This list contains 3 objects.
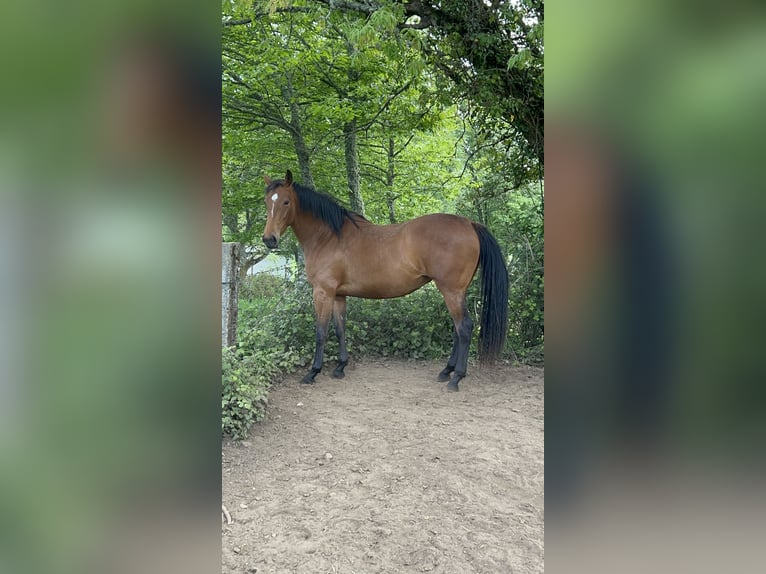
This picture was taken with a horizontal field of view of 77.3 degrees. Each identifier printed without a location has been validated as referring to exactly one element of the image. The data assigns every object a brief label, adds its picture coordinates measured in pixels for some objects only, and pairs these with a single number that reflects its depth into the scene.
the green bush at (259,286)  6.74
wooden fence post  4.23
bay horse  4.47
